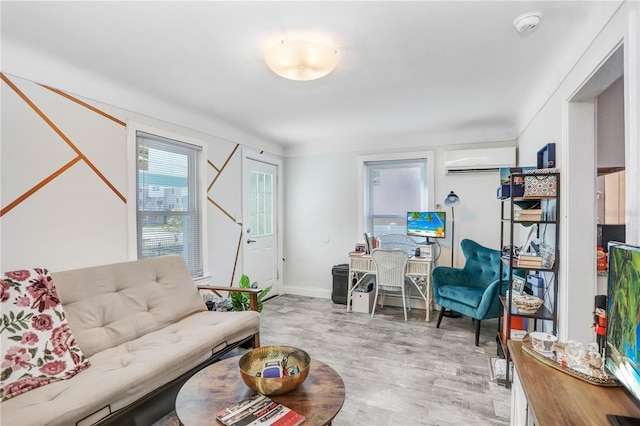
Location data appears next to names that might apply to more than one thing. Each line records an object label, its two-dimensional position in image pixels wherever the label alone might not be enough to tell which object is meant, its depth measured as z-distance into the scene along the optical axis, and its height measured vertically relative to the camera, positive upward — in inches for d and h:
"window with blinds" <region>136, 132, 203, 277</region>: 113.1 +5.1
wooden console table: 36.9 -23.8
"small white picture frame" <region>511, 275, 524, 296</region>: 97.8 -22.8
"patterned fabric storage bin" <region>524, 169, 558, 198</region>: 83.0 +7.6
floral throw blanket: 61.7 -26.6
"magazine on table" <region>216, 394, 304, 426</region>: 48.3 -32.0
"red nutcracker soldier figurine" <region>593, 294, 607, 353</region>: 46.4 -15.8
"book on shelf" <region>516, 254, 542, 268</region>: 86.6 -13.2
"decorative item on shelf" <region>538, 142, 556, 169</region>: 88.0 +16.5
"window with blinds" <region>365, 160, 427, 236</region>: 171.0 +11.4
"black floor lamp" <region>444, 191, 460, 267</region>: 150.9 +5.0
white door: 163.2 -5.2
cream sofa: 57.0 -33.2
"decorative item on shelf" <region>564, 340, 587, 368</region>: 47.1 -21.1
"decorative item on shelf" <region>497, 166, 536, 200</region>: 90.2 +8.9
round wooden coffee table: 50.3 -32.3
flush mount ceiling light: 73.2 +36.9
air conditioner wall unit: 146.6 +25.8
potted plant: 124.9 -35.4
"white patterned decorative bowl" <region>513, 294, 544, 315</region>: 87.7 -25.2
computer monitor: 154.9 -5.4
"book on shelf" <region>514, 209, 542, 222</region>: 87.3 -0.4
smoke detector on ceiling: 63.9 +39.9
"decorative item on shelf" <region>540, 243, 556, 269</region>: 83.6 -11.7
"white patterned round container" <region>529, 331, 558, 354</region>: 52.1 -21.7
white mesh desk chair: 147.8 -25.8
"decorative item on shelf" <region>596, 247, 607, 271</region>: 75.2 -11.4
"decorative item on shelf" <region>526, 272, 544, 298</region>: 95.7 -22.1
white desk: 148.0 -29.3
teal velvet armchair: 117.5 -30.2
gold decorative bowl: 54.1 -29.6
